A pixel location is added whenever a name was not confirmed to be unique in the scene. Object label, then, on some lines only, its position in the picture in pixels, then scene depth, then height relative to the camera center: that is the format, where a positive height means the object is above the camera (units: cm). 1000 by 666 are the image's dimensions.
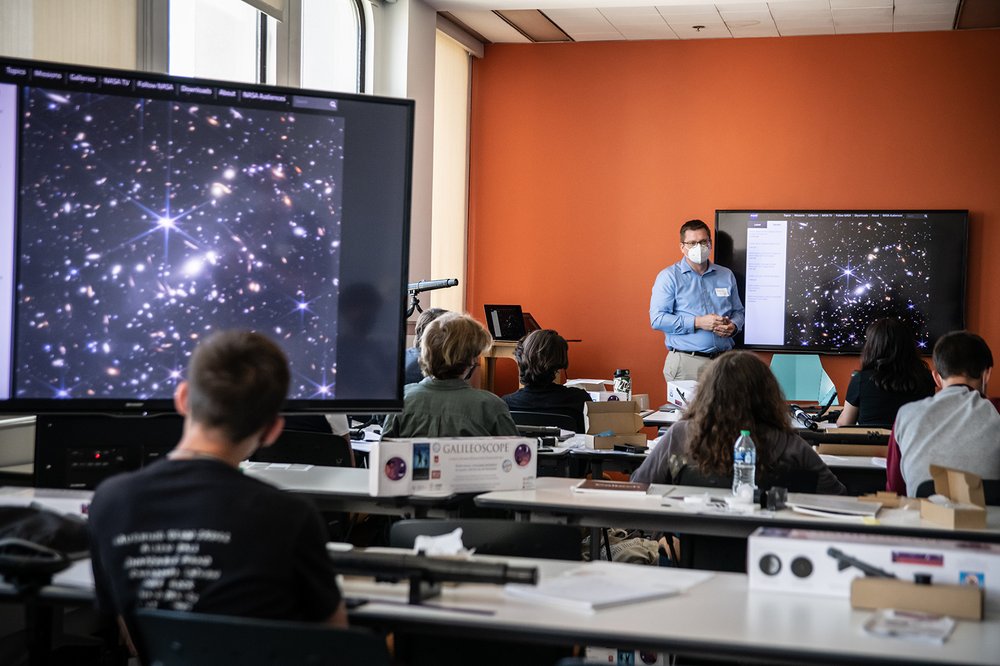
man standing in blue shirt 773 +19
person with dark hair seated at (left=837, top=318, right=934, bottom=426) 511 -19
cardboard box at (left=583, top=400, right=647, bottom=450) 463 -42
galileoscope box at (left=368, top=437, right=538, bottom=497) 322 -43
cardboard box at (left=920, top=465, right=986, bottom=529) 291 -46
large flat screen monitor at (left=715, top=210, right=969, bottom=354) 797 +47
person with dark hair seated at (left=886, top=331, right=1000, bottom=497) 365 -30
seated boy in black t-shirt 180 -34
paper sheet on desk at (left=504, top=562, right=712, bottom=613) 209 -53
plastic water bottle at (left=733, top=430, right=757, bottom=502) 337 -40
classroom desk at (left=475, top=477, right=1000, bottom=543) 291 -52
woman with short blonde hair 407 -27
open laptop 817 +3
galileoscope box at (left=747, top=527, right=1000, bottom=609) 217 -46
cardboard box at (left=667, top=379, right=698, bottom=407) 608 -34
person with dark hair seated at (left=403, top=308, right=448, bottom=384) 515 -17
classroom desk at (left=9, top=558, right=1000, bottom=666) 184 -54
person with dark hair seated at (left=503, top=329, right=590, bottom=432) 530 -29
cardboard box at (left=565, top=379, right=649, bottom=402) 634 -40
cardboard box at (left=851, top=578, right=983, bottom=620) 207 -50
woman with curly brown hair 345 -30
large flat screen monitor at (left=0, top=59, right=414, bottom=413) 297 +24
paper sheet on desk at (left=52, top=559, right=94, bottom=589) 221 -55
